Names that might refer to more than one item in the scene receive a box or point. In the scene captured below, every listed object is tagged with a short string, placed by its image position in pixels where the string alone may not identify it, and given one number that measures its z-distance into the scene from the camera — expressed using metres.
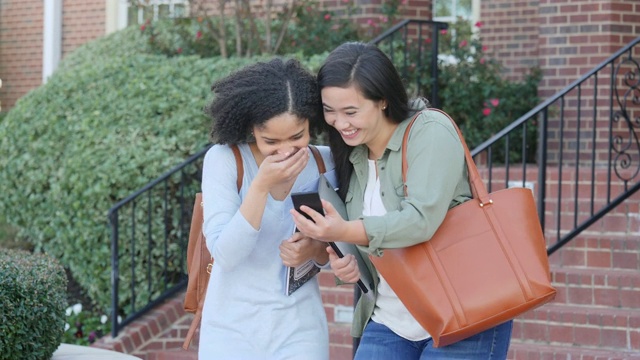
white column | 12.29
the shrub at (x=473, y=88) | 8.52
